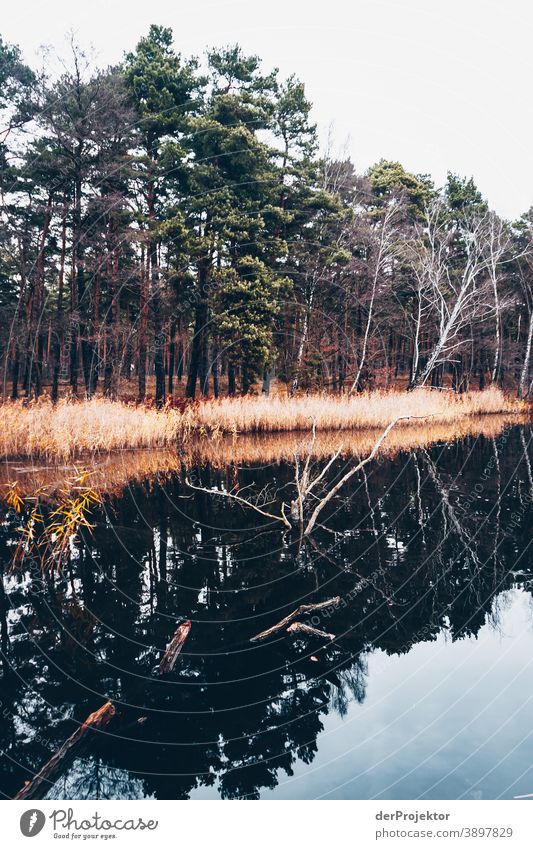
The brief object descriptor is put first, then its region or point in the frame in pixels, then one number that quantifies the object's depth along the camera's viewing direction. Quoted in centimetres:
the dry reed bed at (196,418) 1617
